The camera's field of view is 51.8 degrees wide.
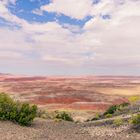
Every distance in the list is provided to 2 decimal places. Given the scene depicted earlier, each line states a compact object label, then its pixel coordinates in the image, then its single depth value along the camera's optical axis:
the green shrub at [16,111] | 10.84
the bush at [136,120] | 9.72
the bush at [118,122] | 10.63
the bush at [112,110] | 15.83
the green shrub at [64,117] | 15.05
